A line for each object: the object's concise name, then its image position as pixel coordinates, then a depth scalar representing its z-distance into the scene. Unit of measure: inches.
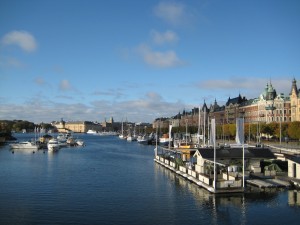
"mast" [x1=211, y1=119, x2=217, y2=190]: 1204.0
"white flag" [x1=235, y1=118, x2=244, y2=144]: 1211.1
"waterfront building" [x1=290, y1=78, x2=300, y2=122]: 3700.2
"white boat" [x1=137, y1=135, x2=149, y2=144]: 4363.0
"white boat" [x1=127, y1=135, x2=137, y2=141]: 5625.4
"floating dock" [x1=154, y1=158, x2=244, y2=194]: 1119.5
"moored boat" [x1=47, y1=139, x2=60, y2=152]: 3089.9
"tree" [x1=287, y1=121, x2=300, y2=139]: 2853.4
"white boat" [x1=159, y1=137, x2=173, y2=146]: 3971.2
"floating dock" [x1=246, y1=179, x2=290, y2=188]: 1200.1
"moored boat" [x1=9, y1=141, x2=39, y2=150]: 3230.3
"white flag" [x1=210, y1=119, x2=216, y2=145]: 1203.9
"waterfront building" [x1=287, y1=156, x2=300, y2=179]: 1283.5
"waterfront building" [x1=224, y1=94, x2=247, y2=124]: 4994.7
